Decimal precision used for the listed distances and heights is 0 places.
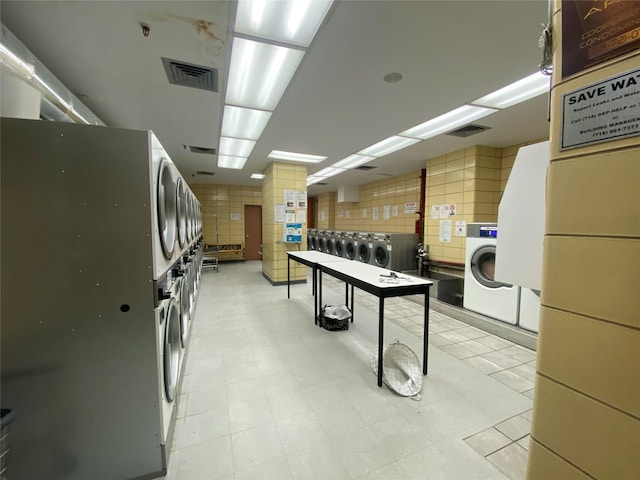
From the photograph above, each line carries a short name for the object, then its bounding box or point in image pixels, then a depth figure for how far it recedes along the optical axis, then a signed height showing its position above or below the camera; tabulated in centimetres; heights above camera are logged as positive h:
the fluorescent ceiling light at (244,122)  320 +140
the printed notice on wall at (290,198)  579 +62
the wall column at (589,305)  58 -19
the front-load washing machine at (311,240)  987 -52
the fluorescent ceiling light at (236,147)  433 +141
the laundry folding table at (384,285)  226 -52
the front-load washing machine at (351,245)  717 -52
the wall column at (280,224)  570 +5
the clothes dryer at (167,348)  147 -82
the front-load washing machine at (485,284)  332 -75
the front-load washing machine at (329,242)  835 -49
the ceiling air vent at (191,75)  225 +138
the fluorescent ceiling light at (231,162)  551 +142
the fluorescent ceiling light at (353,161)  543 +145
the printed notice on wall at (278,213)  571 +28
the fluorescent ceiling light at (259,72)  206 +139
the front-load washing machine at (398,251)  587 -53
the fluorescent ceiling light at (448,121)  320 +144
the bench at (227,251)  888 -86
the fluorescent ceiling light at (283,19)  163 +137
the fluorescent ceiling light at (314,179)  772 +147
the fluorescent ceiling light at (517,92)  252 +143
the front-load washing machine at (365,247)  658 -52
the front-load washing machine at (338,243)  780 -50
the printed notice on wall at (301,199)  590 +61
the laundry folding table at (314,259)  374 -50
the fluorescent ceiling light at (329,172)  661 +146
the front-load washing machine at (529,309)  300 -95
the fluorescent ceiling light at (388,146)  431 +144
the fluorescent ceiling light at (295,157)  498 +139
